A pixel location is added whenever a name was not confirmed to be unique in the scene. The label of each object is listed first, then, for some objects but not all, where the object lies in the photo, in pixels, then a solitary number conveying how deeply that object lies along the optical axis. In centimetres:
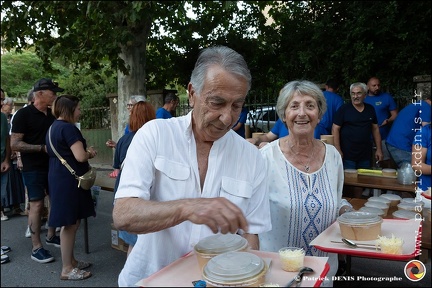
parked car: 867
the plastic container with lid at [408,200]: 264
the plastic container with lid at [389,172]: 395
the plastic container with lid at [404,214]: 234
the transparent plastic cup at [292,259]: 142
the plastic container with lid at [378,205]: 257
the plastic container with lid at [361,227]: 192
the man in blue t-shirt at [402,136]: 398
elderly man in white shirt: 146
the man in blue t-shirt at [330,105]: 632
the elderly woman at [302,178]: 238
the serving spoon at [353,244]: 186
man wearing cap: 459
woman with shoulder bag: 397
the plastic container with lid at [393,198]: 275
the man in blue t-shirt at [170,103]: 741
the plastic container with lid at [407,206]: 247
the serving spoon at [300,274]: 132
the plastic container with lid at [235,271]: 124
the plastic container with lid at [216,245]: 141
